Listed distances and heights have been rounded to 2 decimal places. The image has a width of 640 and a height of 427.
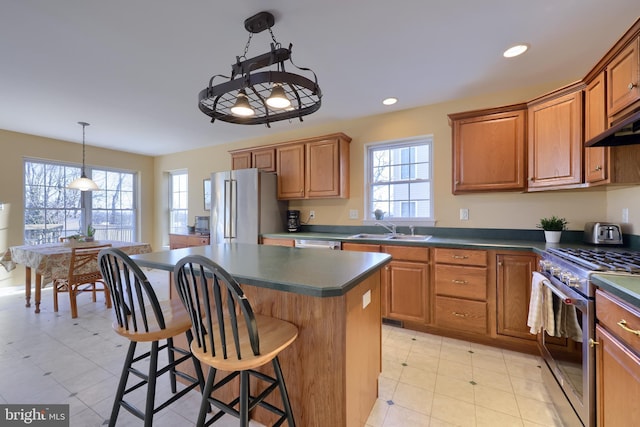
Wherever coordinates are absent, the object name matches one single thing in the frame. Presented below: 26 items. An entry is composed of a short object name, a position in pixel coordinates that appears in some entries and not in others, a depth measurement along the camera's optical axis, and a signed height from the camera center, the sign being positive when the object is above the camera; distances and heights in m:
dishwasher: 3.03 -0.35
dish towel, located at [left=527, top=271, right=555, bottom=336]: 1.71 -0.62
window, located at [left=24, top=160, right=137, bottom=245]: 4.30 +0.15
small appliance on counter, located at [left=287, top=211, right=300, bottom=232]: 3.93 -0.11
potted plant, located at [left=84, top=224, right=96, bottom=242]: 3.78 -0.33
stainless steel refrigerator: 3.61 +0.10
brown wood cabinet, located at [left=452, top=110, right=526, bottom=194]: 2.52 +0.60
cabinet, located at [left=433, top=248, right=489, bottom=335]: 2.39 -0.69
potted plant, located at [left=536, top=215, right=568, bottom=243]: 2.43 -0.12
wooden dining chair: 3.01 -0.70
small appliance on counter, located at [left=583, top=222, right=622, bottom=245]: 2.11 -0.15
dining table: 2.93 -0.52
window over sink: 3.29 +0.42
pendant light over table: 3.51 +0.37
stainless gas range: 1.33 -0.62
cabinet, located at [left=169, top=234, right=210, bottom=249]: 4.45 -0.46
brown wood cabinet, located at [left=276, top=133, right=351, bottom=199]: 3.49 +0.62
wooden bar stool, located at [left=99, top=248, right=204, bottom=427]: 1.30 -0.58
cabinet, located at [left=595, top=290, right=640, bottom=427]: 0.99 -0.60
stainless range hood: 1.51 +0.47
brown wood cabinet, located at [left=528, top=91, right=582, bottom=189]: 2.13 +0.61
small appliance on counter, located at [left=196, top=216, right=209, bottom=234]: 4.84 -0.20
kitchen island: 1.20 -0.54
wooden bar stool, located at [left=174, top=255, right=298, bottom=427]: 1.02 -0.54
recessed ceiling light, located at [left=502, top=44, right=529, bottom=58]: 2.05 +1.27
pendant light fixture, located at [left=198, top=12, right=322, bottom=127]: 1.38 +0.68
